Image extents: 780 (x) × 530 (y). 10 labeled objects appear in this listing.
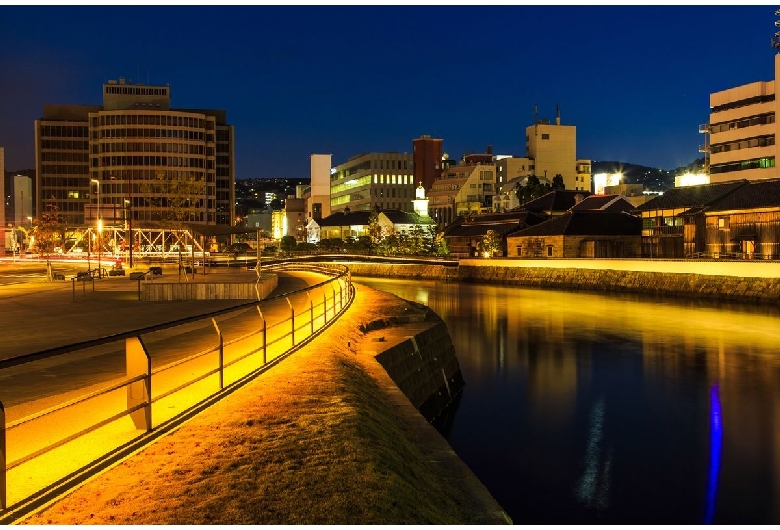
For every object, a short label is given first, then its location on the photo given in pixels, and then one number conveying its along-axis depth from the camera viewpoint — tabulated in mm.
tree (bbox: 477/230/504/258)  81625
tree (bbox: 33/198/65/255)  95688
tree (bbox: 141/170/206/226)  63344
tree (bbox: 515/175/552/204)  99875
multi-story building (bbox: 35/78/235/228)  126000
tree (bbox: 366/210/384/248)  110312
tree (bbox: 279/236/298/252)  107875
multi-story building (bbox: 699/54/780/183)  74438
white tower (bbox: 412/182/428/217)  126312
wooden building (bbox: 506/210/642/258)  70812
